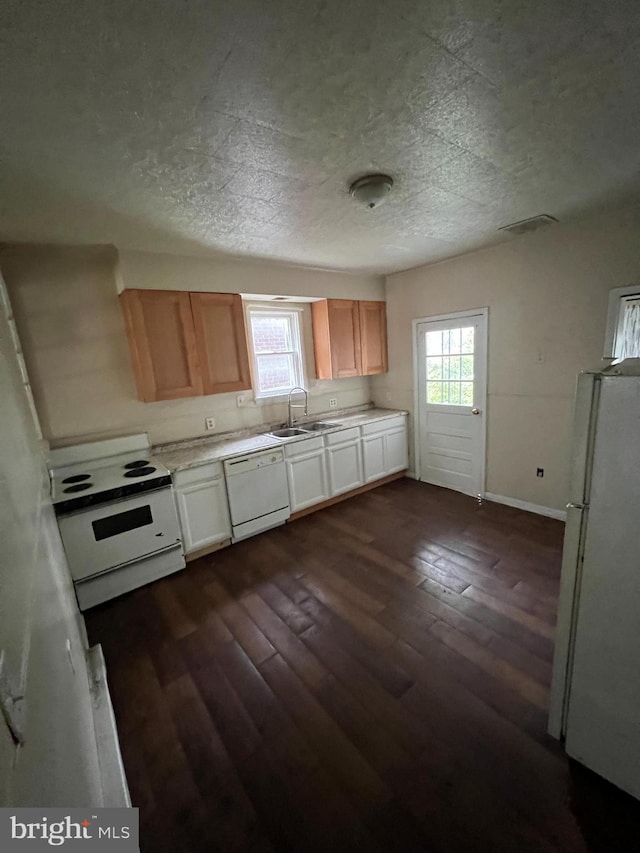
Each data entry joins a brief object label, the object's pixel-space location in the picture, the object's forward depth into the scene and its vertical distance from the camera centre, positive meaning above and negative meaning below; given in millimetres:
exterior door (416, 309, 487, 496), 3594 -603
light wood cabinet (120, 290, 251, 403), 2756 +189
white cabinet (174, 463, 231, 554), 2803 -1179
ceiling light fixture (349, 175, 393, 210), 1819 +871
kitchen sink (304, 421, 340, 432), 4047 -818
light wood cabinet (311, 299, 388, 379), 3938 +192
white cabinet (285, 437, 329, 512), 3445 -1183
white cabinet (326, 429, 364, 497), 3725 -1220
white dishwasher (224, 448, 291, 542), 3055 -1206
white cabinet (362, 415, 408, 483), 4035 -1163
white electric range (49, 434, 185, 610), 2311 -1035
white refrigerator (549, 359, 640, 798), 1130 -876
